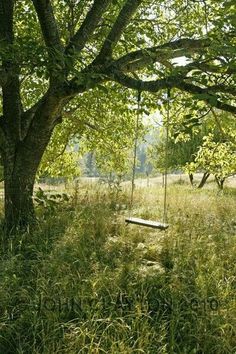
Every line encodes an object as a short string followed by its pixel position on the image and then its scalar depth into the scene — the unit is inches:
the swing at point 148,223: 235.4
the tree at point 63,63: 193.4
